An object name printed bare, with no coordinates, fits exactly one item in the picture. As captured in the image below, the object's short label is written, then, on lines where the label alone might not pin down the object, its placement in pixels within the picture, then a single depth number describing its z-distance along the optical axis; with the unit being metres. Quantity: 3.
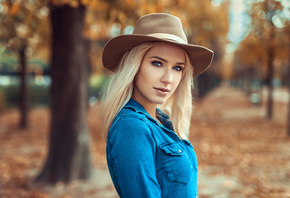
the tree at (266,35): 10.02
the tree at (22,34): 5.99
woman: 1.21
